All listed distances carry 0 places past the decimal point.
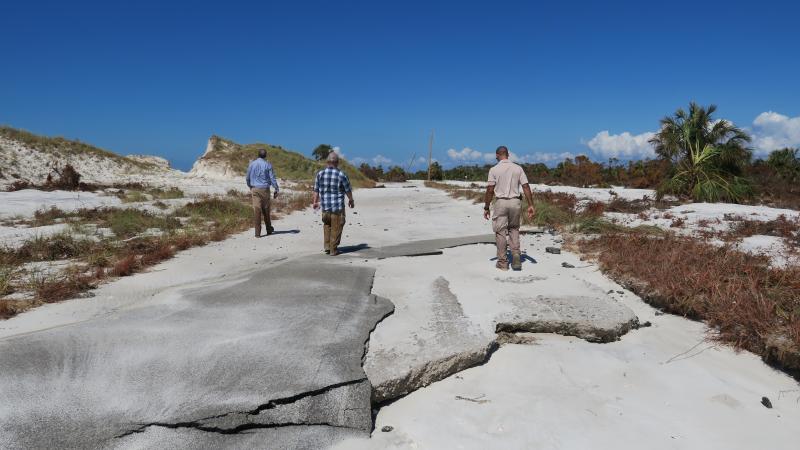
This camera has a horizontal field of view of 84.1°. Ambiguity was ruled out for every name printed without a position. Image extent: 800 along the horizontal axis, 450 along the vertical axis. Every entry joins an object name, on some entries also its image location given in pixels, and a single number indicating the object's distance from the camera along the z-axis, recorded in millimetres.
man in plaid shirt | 7578
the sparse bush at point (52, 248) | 6930
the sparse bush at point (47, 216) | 10484
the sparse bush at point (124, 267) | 5930
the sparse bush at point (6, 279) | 4977
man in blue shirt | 9680
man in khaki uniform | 6570
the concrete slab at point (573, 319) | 4289
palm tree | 16625
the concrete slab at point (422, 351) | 3227
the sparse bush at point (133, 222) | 9492
